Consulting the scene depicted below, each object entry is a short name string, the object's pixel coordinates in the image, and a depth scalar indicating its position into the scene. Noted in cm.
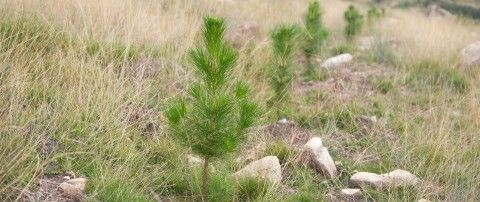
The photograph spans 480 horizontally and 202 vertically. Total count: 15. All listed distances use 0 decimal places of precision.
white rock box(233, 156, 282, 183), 306
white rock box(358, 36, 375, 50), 739
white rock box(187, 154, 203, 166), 313
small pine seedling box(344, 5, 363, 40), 746
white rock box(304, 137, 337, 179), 342
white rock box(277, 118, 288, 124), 415
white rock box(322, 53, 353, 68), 599
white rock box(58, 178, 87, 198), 259
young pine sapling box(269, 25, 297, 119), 422
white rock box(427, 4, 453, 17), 1482
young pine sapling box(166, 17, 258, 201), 238
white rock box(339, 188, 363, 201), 317
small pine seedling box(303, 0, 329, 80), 549
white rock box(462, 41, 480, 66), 641
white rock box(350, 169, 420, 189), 319
